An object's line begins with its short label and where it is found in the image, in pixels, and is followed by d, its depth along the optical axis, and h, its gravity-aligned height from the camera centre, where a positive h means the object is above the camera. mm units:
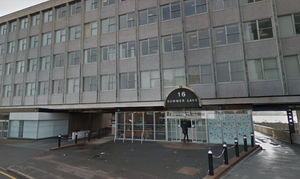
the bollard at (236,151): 9796 -2474
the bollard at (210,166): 7262 -2468
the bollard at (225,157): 8531 -2459
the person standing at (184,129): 16089 -1911
